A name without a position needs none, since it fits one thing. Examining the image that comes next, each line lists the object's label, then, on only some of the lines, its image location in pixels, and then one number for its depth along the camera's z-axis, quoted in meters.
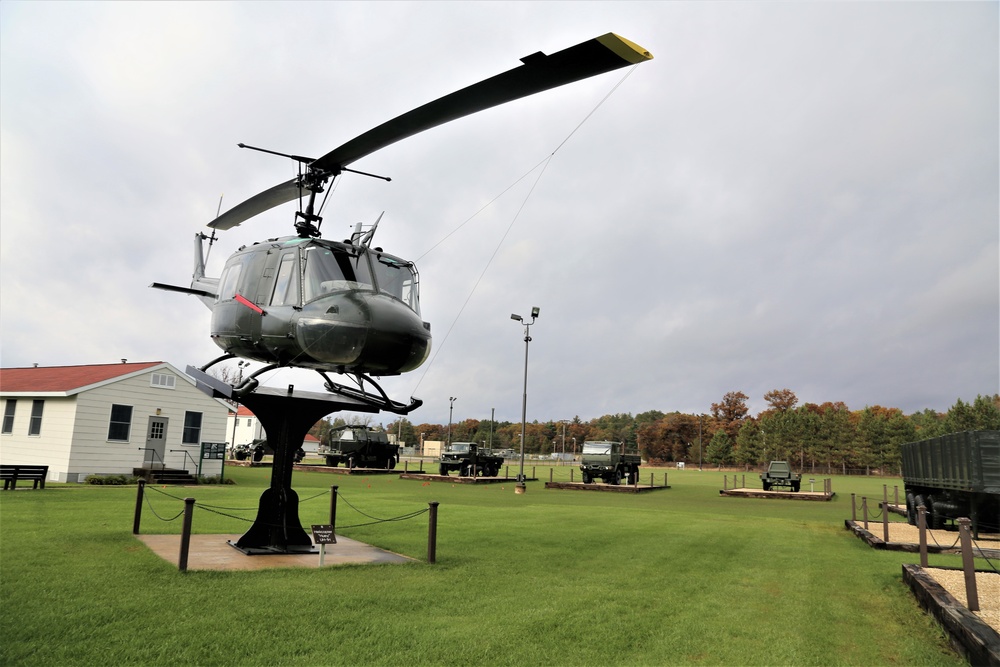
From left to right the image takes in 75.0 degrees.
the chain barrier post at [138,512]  10.23
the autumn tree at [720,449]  84.25
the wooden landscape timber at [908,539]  10.99
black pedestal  9.15
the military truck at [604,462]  29.81
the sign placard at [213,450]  24.56
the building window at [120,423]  22.27
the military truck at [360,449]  36.41
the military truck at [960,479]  12.23
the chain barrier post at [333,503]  10.93
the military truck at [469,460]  34.75
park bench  16.39
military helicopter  7.35
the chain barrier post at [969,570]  6.41
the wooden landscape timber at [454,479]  30.52
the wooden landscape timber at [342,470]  34.78
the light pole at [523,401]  24.53
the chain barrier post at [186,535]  7.50
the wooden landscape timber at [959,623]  5.00
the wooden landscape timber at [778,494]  25.83
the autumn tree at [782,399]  101.12
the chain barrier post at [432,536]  8.96
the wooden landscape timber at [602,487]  26.94
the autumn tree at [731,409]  103.44
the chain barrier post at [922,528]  9.03
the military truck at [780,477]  28.70
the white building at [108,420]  21.25
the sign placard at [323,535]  8.35
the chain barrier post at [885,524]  11.66
